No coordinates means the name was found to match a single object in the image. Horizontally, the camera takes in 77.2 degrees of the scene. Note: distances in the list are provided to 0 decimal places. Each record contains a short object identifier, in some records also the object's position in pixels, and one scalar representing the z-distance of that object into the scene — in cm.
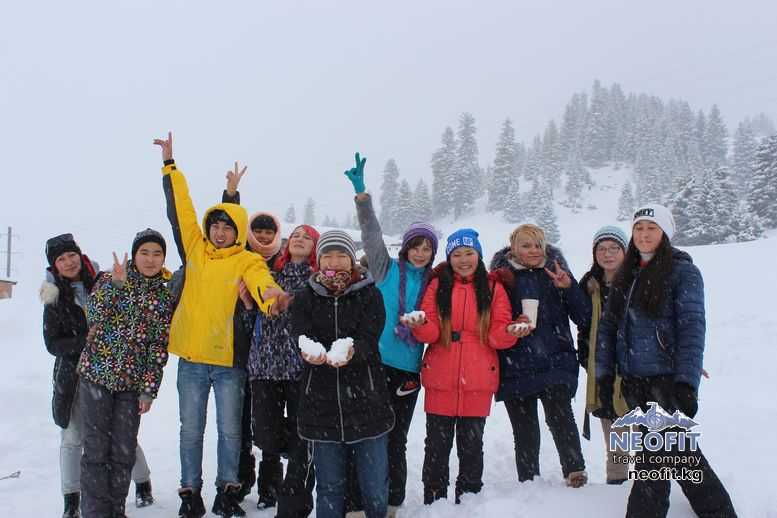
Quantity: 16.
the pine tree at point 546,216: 5392
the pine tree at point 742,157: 6625
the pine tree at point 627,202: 6287
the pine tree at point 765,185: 4167
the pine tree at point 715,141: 7956
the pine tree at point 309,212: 8281
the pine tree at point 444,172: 6956
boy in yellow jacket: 405
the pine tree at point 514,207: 6209
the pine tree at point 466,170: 6875
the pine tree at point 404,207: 6794
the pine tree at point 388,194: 7847
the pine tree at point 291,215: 8190
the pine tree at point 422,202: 6894
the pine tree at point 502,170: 6688
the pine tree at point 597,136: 8569
